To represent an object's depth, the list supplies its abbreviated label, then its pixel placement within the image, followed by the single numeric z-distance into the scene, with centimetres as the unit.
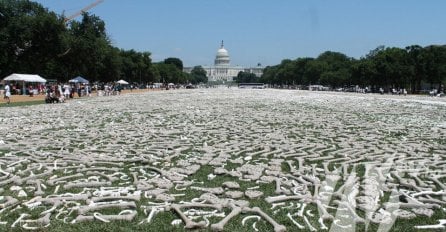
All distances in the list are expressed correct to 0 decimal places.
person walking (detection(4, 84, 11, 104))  4046
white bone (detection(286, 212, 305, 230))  601
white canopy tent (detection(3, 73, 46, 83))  6036
